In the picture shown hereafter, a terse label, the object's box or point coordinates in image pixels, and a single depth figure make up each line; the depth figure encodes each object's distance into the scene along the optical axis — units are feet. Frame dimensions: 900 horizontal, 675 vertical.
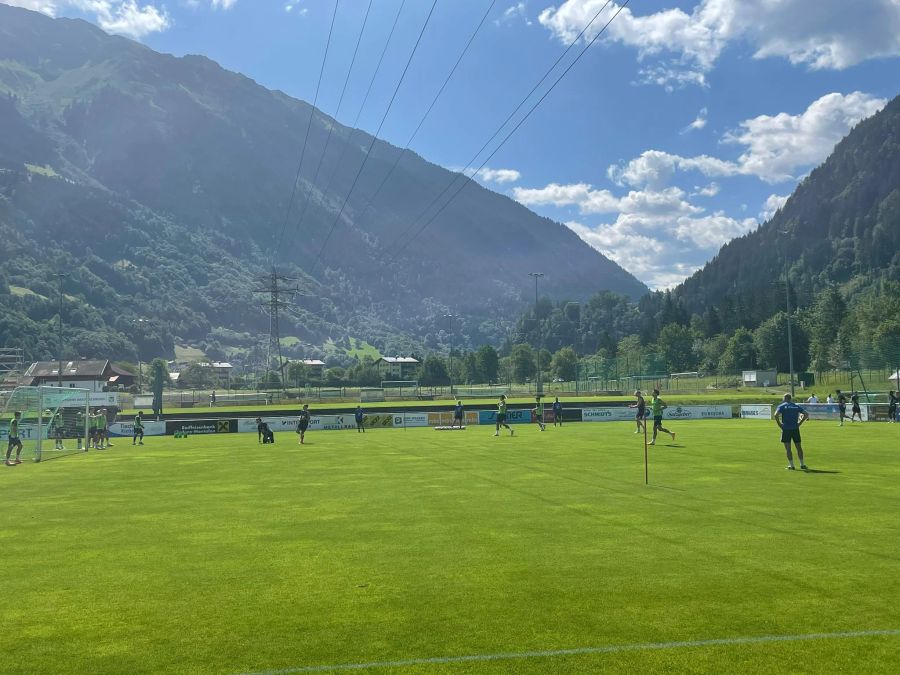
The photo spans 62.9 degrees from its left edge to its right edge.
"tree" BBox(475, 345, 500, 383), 620.90
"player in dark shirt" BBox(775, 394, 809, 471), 66.49
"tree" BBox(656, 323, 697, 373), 569.64
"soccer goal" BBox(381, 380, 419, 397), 357.41
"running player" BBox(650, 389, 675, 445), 102.38
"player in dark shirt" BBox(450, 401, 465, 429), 168.66
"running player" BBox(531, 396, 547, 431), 158.71
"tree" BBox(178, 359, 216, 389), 582.55
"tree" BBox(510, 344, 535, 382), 594.24
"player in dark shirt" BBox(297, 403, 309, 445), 134.62
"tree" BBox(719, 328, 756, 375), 507.71
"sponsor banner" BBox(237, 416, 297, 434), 186.91
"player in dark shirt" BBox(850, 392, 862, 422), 150.70
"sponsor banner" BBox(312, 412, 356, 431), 186.39
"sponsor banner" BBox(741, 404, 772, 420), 180.04
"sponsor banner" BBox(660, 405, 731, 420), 192.34
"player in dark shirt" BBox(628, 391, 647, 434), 103.44
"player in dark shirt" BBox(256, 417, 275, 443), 135.03
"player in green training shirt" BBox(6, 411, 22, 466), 104.78
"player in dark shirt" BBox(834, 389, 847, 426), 144.87
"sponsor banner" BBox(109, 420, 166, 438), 181.47
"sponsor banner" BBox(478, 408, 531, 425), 195.30
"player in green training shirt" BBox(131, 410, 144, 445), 148.04
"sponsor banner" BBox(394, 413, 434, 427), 193.98
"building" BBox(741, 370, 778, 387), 336.49
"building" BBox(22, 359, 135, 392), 442.50
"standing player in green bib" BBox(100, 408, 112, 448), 137.94
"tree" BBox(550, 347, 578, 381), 597.93
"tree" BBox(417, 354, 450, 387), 565.00
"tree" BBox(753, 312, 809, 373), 474.90
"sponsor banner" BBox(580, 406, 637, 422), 195.11
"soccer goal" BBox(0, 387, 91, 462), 113.60
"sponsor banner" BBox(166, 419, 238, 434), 183.93
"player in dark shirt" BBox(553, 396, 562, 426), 169.17
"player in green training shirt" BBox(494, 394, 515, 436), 132.67
